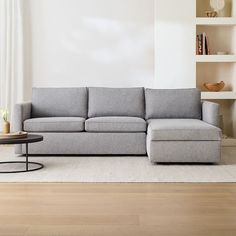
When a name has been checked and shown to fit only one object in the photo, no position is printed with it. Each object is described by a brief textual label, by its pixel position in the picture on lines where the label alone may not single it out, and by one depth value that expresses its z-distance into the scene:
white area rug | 4.45
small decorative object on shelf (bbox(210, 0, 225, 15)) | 6.93
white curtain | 7.34
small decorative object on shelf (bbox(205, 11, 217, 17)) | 6.93
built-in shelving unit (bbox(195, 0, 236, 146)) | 7.01
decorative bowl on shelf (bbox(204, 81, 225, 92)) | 6.89
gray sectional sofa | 5.18
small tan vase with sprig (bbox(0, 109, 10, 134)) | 5.04
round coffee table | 4.70
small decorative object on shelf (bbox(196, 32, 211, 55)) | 6.92
